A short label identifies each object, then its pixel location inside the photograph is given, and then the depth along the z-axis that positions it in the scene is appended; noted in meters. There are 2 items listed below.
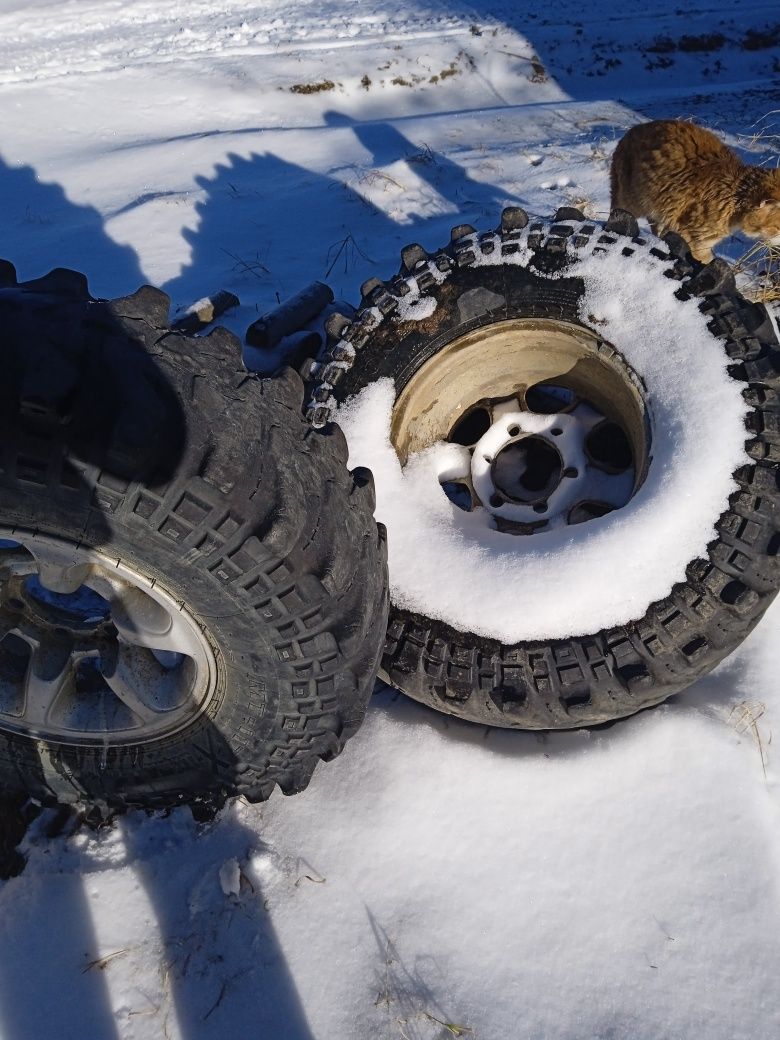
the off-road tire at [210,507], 1.56
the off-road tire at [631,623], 2.17
